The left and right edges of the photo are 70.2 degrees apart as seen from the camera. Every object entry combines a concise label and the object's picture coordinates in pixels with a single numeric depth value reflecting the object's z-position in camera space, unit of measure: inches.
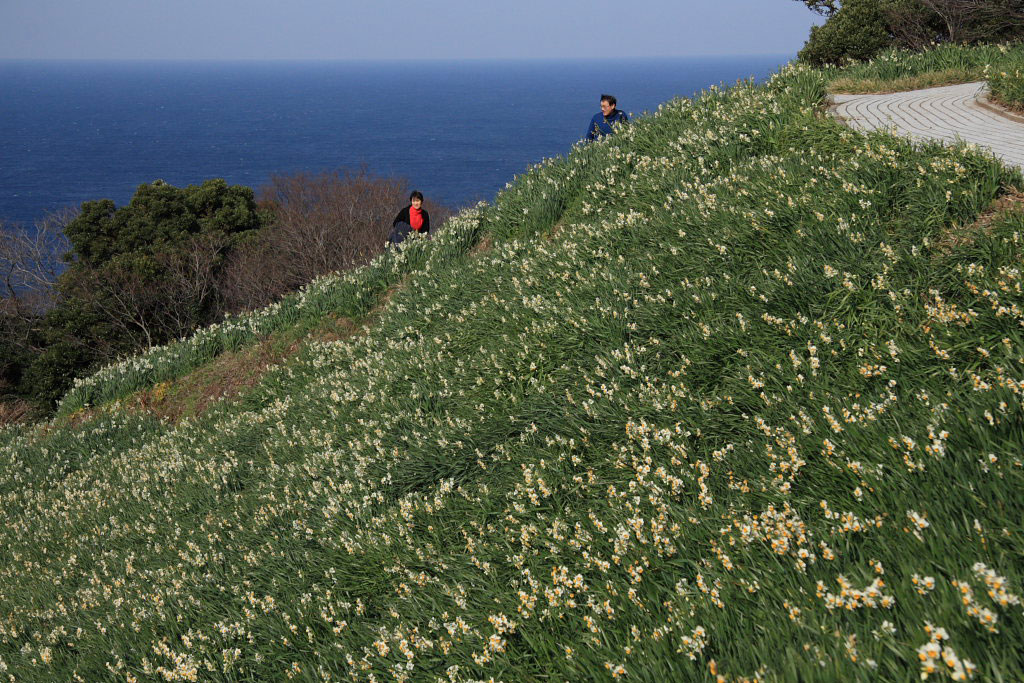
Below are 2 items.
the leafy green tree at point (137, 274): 1608.0
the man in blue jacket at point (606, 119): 539.2
